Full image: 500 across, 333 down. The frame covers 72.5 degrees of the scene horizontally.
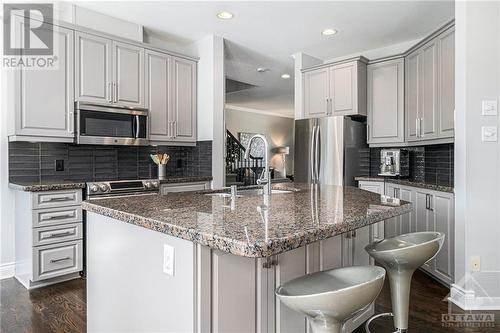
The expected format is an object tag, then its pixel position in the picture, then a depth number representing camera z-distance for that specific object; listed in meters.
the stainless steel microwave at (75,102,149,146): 3.31
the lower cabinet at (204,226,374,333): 1.20
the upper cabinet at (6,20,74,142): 3.00
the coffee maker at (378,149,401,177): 4.20
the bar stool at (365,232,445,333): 1.61
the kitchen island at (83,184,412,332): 1.16
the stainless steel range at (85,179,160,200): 3.11
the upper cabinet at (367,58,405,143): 4.12
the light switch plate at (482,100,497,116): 2.53
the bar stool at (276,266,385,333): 1.09
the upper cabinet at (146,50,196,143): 3.92
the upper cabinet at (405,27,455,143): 3.17
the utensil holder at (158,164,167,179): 4.09
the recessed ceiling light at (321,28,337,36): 3.96
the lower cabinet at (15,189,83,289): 2.89
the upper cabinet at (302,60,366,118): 4.32
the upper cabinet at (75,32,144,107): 3.36
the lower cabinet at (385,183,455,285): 2.89
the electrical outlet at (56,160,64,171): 3.51
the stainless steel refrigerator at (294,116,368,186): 4.29
